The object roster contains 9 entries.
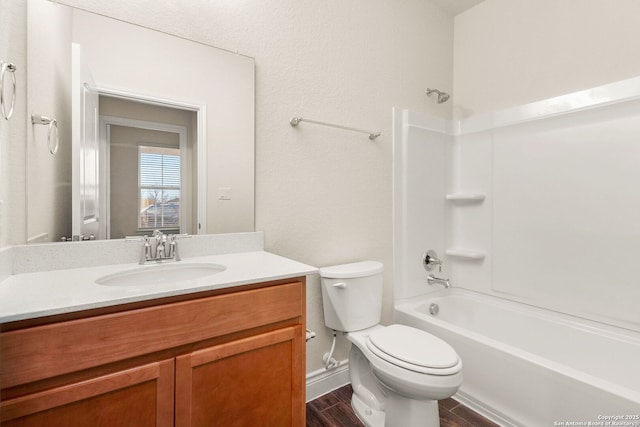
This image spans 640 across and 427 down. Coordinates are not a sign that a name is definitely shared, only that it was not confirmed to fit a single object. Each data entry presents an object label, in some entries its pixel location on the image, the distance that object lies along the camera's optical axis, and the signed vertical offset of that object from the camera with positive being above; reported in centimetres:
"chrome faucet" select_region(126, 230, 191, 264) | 126 -15
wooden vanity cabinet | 73 -45
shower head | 232 +93
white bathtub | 126 -79
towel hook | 82 +37
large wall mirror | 112 +35
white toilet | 125 -65
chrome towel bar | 166 +51
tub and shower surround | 166 -1
